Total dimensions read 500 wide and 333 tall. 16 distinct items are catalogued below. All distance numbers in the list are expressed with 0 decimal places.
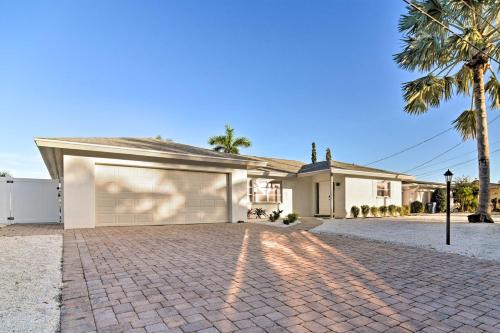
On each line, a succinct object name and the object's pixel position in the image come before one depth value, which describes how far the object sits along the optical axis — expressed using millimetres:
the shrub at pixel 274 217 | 13873
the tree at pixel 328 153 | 23164
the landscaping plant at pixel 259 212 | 15500
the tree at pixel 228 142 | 27297
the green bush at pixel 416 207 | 21969
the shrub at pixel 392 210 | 18528
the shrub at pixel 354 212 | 16809
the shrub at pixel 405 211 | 19202
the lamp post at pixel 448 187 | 7657
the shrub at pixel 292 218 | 12706
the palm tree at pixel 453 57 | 11711
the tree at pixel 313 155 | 25109
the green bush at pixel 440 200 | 22969
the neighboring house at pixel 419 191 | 22688
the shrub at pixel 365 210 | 17328
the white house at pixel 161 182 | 9906
